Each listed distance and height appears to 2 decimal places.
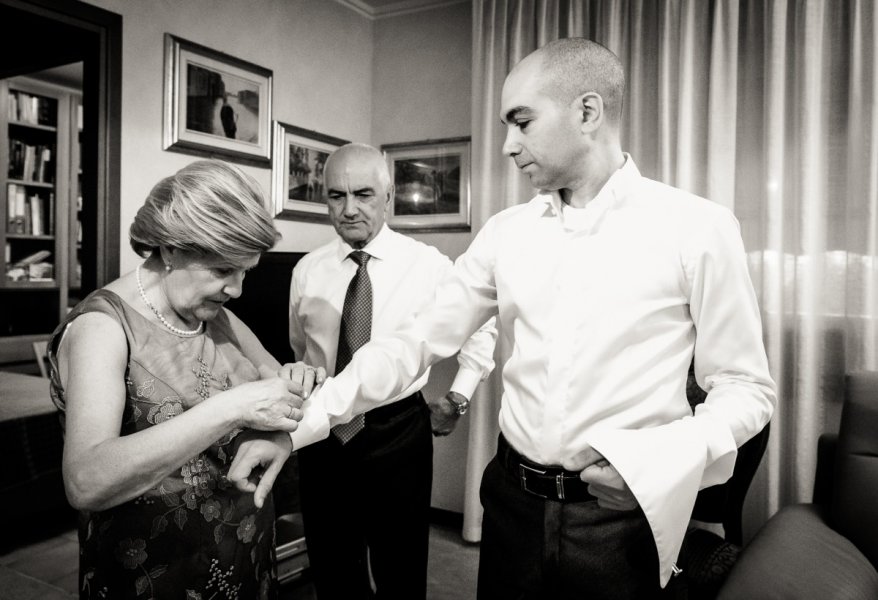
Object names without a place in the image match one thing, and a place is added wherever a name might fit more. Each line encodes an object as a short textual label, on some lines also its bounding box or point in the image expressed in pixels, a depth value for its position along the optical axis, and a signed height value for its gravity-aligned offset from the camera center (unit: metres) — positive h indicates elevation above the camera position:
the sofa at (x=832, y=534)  1.74 -0.75
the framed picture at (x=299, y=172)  3.43 +0.56
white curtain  2.71 +0.58
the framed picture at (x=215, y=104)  2.86 +0.79
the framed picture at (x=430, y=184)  3.79 +0.56
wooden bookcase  5.45 +0.57
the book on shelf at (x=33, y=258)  5.54 +0.14
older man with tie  2.32 -0.51
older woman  1.23 -0.25
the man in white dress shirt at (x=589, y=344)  1.37 -0.13
